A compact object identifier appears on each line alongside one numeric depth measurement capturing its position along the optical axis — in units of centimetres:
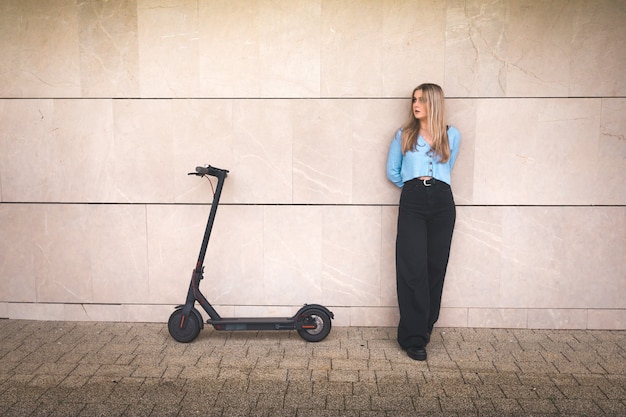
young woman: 438
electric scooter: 453
